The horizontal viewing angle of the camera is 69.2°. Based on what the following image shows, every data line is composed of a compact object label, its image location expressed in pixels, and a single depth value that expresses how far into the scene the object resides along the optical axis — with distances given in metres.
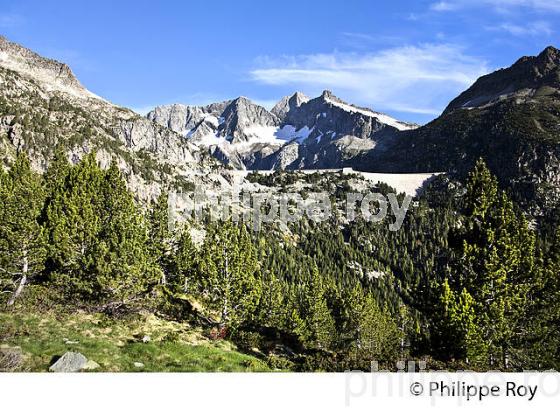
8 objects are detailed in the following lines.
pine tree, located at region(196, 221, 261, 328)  43.25
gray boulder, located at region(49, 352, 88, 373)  20.25
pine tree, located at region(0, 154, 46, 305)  33.75
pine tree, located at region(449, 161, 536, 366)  32.28
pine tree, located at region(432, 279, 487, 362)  30.16
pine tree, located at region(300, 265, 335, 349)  73.88
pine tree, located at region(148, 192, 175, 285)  62.38
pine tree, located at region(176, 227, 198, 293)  54.19
